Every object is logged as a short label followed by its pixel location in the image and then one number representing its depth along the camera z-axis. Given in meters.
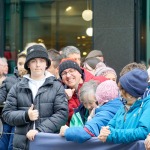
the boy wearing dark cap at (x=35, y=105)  10.81
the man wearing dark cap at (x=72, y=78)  11.81
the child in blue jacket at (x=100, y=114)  9.27
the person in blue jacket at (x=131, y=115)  8.48
